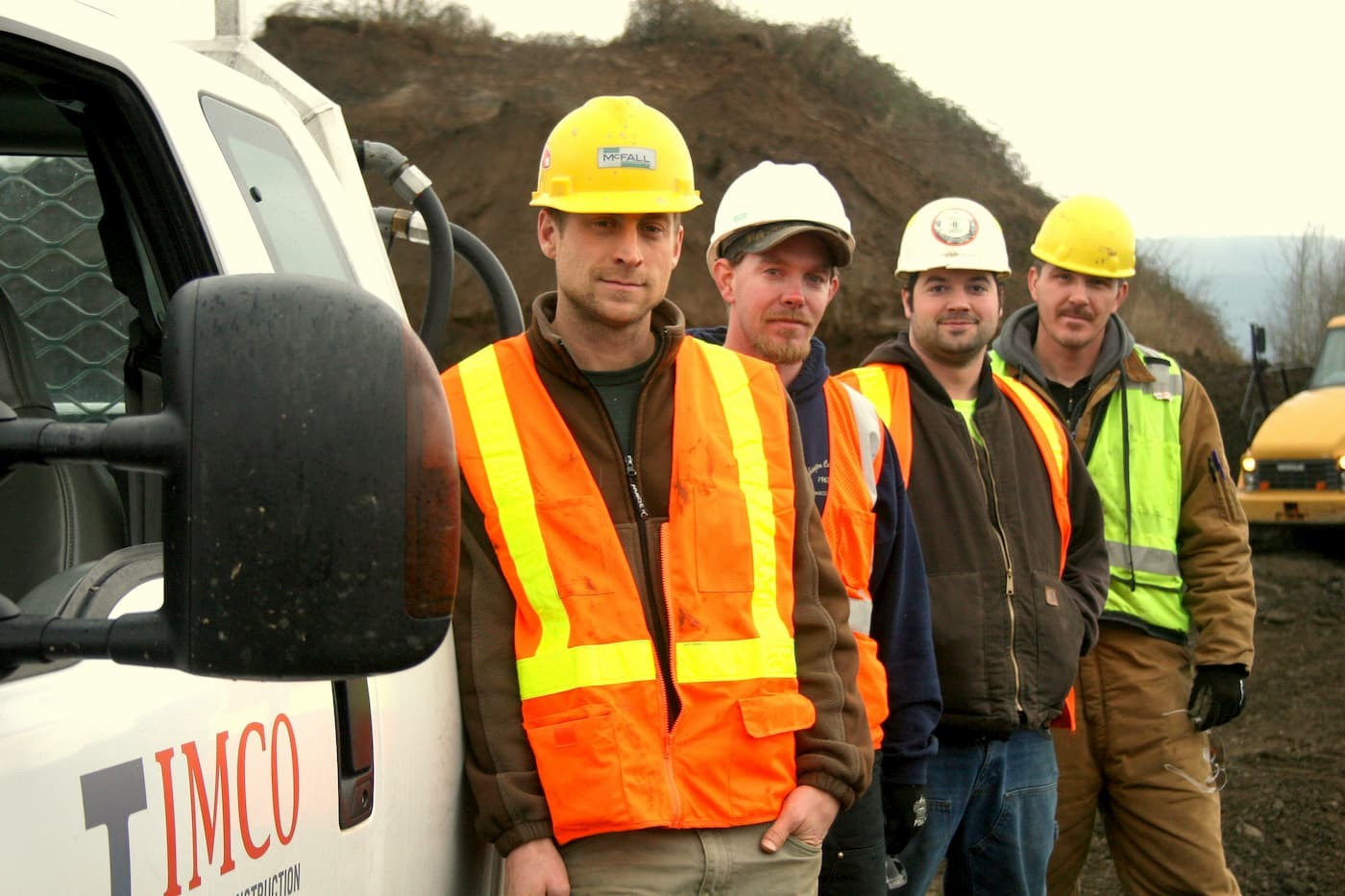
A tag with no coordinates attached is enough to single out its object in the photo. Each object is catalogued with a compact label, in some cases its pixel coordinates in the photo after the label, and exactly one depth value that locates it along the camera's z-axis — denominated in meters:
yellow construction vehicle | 14.90
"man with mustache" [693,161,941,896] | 3.42
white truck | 1.25
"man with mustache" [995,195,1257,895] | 4.53
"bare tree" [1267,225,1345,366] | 32.97
